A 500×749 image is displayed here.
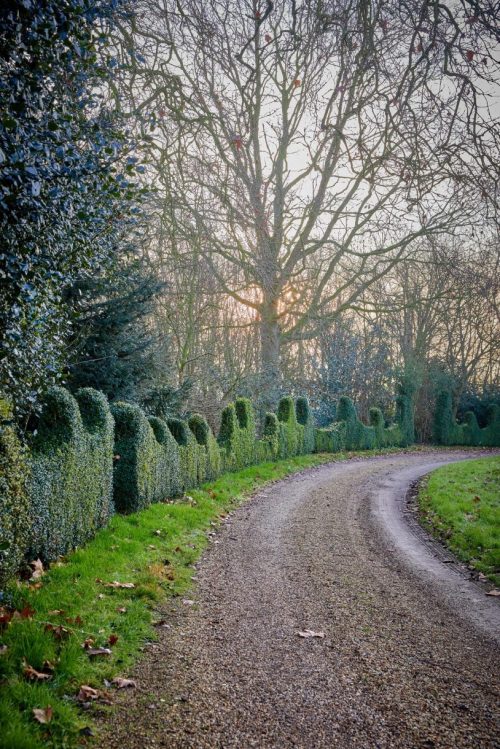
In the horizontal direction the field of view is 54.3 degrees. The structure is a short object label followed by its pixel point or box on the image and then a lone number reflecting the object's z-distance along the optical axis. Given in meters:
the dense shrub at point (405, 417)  27.69
